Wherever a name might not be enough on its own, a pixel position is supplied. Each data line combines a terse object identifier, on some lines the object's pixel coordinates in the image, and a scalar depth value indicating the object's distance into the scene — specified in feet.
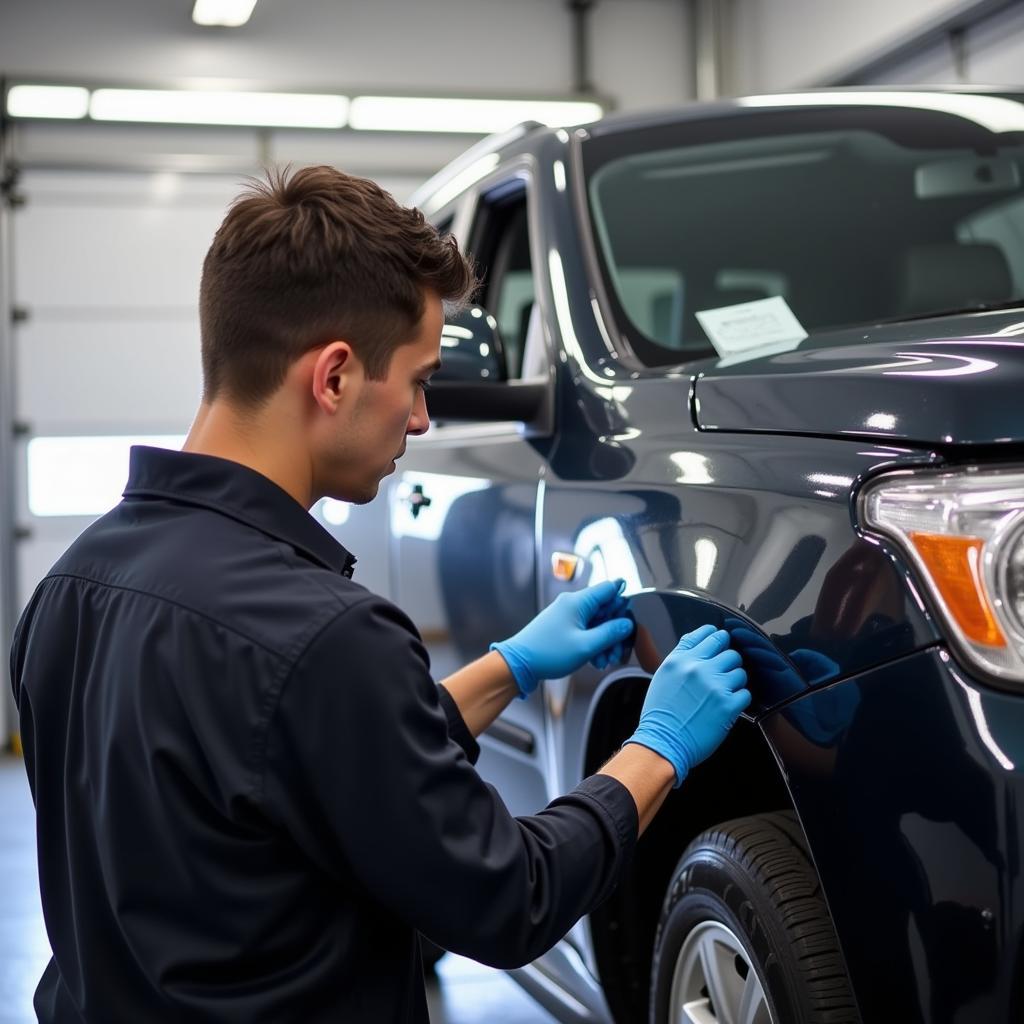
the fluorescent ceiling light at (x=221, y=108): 24.12
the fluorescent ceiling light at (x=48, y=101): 23.56
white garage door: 23.94
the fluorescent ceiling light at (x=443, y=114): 25.26
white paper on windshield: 7.01
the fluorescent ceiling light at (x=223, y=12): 23.53
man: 3.80
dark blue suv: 4.24
